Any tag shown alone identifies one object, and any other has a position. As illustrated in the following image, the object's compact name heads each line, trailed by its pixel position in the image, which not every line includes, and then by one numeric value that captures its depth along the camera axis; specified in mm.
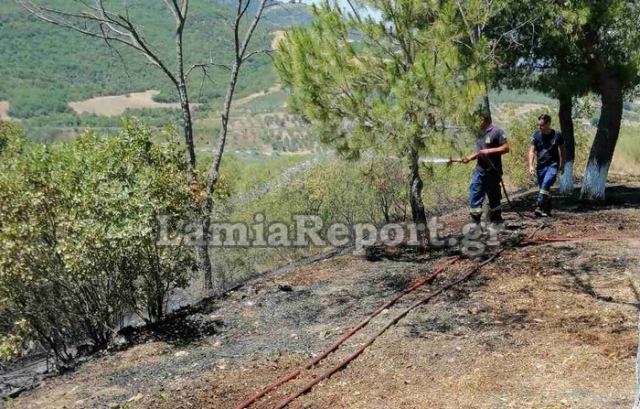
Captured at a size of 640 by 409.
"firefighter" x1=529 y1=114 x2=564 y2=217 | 8273
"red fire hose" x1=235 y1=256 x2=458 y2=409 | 4516
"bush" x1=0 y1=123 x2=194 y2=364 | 5828
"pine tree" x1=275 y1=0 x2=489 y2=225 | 6574
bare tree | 7715
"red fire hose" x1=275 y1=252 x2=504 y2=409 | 4464
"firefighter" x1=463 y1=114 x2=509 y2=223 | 7594
